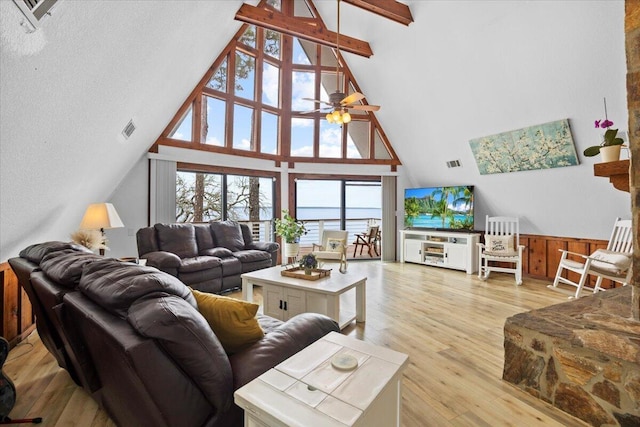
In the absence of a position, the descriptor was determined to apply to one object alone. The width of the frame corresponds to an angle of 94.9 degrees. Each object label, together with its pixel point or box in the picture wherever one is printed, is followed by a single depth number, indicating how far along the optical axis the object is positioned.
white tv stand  5.43
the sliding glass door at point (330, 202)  6.71
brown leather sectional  0.98
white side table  0.84
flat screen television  5.63
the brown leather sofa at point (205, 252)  3.77
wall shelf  2.13
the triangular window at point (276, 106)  5.56
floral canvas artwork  3.97
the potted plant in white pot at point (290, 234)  5.56
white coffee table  2.72
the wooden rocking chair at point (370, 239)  7.25
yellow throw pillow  1.32
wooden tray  3.08
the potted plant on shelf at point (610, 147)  2.35
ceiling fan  3.62
